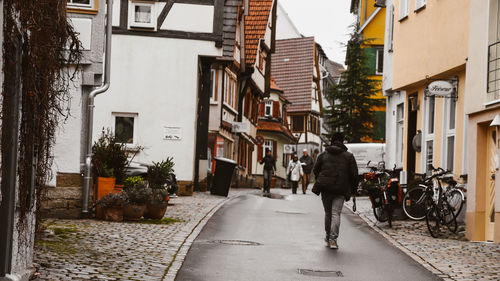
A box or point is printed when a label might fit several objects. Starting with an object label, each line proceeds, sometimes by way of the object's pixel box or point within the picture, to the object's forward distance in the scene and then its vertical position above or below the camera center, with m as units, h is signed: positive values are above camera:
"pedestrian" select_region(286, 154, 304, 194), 34.81 -0.20
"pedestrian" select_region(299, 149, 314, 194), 37.34 +0.13
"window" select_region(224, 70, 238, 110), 37.28 +3.22
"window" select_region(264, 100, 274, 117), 63.88 +4.15
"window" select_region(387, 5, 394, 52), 26.82 +4.27
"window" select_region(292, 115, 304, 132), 76.19 +3.66
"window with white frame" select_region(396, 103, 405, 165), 25.92 +1.13
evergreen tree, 44.91 +3.70
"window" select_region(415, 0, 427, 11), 21.83 +4.14
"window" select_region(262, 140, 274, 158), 64.31 +1.49
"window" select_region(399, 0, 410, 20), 23.47 +4.31
